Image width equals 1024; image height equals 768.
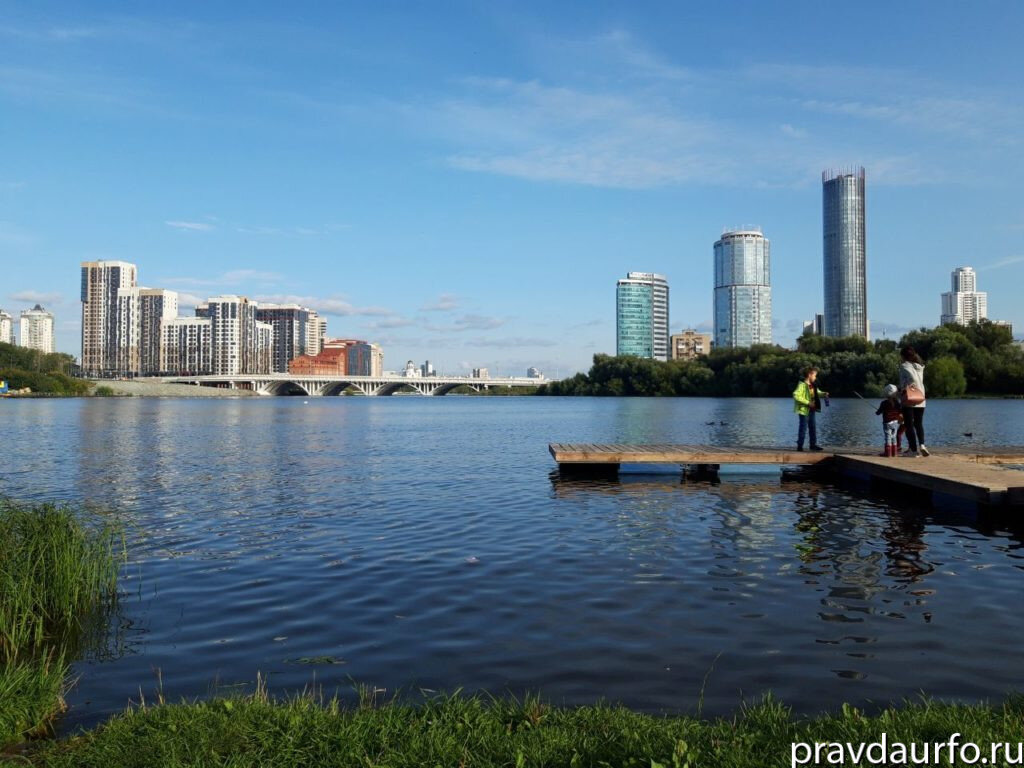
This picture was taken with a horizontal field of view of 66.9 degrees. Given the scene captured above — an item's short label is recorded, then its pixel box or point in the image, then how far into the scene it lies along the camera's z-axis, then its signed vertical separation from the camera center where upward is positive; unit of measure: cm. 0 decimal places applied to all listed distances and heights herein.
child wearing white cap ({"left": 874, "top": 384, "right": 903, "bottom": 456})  2036 -68
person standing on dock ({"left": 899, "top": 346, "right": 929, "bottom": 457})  1830 +7
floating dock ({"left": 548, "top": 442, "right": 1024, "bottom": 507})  1575 -181
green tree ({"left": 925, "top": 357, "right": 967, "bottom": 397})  9826 +153
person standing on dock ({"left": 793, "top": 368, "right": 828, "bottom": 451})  2168 -16
